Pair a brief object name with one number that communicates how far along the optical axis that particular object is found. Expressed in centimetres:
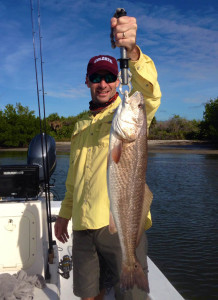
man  249
